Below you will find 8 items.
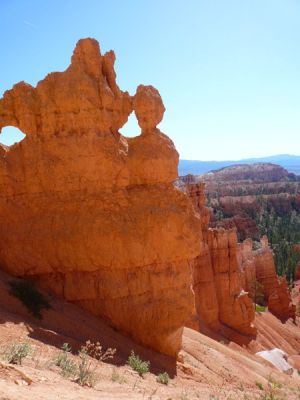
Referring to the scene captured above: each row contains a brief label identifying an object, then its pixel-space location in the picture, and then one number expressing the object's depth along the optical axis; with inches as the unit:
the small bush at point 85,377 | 238.7
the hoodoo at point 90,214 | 425.1
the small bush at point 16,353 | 232.4
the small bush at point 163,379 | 334.4
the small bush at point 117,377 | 279.5
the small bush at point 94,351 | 334.2
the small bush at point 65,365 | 245.4
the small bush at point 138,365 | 337.0
